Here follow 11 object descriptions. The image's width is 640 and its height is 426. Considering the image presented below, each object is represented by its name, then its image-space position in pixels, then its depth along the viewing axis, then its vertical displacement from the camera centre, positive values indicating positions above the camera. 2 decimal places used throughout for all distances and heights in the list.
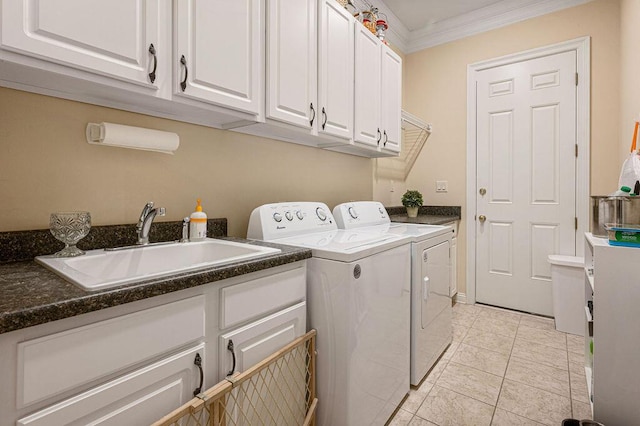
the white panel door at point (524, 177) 2.82 +0.32
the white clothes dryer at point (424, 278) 1.80 -0.41
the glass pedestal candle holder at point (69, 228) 1.07 -0.06
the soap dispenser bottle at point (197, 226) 1.47 -0.07
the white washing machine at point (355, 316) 1.31 -0.47
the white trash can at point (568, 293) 2.59 -0.68
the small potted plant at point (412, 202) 3.20 +0.09
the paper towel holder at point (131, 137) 1.22 +0.30
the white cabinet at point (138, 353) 0.64 -0.36
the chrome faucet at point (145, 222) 1.29 -0.05
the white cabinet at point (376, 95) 2.21 +0.88
